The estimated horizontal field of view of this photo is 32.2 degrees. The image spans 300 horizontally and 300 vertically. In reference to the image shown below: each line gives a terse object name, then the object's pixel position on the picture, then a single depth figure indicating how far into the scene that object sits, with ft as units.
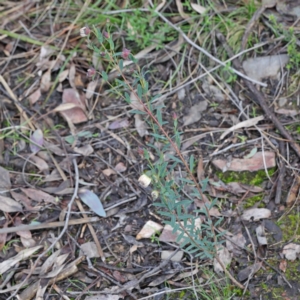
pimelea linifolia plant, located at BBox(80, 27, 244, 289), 5.07
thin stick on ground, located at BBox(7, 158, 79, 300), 6.71
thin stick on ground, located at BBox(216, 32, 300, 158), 7.46
